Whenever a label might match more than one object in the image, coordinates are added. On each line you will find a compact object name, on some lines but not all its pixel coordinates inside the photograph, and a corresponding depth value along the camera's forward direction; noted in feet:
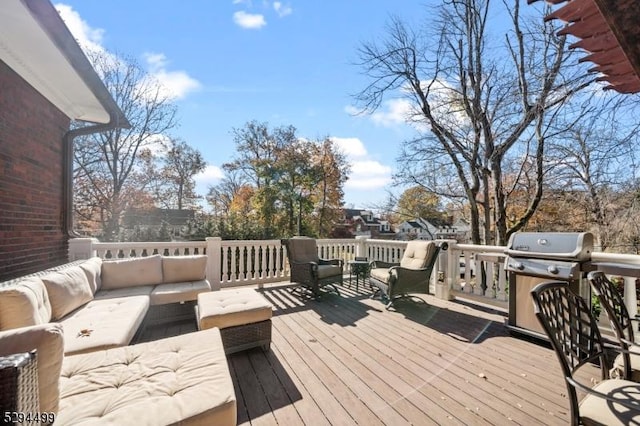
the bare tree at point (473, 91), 23.38
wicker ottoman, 8.77
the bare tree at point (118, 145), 35.29
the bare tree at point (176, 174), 43.61
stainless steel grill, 9.36
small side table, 18.34
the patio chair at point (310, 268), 15.38
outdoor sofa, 4.16
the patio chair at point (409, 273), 13.67
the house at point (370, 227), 84.99
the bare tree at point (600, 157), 15.62
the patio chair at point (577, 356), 4.00
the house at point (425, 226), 59.61
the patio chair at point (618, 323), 5.35
